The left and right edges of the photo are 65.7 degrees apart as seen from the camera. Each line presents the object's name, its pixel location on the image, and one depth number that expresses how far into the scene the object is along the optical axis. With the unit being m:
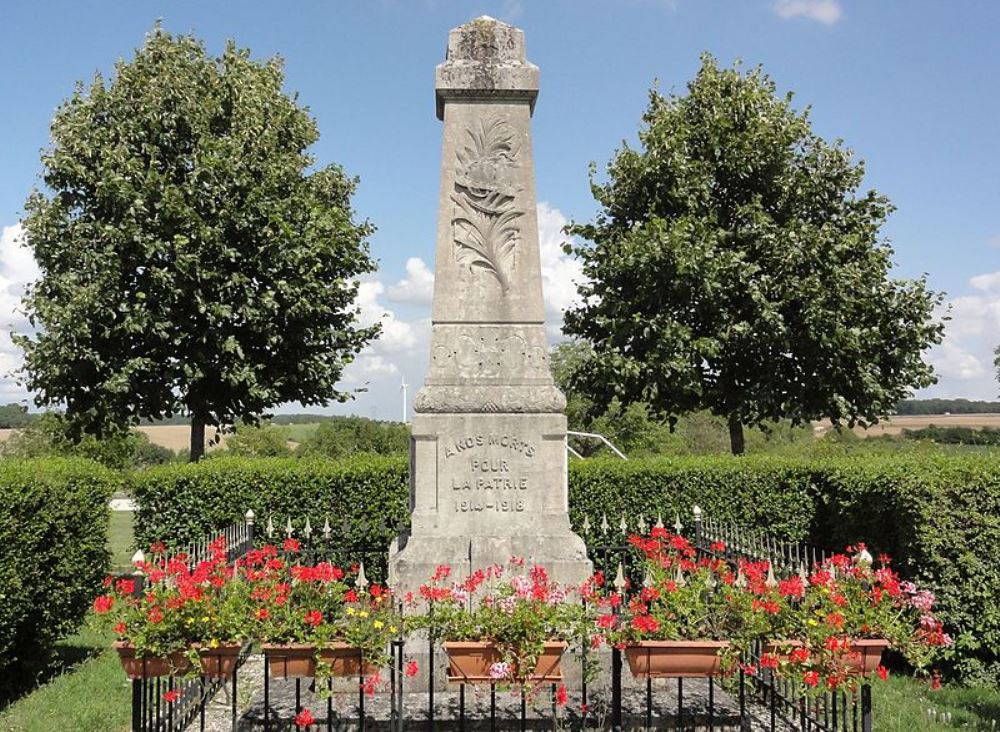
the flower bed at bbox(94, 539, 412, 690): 4.55
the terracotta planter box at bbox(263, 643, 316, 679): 4.64
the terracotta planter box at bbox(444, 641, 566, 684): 4.70
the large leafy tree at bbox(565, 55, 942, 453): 15.70
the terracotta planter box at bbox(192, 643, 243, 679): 4.62
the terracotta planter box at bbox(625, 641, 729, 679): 4.67
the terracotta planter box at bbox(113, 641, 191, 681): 4.56
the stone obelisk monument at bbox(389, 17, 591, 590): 6.92
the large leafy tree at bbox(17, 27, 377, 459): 14.25
